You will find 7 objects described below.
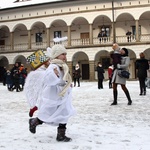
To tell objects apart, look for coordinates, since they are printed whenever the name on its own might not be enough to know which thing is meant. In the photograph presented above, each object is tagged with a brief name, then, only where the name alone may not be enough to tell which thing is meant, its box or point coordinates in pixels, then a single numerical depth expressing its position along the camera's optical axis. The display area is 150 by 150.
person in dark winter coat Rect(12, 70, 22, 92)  16.58
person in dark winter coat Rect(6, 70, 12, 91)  17.67
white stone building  31.39
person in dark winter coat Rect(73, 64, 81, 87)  20.44
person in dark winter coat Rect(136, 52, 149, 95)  12.12
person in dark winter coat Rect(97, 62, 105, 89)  17.48
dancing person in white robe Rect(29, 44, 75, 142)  4.34
